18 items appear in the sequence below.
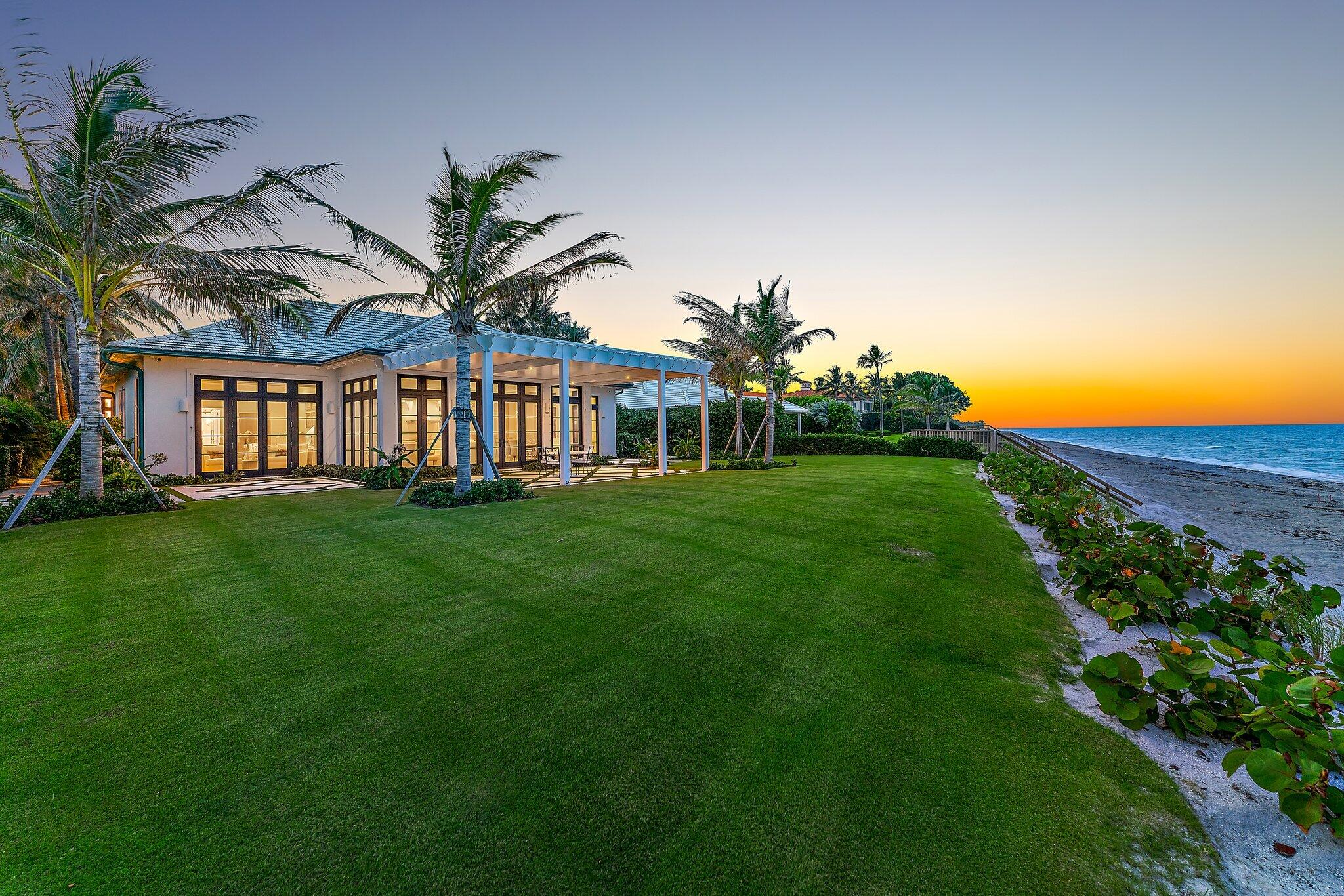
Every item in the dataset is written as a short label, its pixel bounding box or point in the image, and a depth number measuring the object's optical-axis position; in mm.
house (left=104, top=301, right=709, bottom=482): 13516
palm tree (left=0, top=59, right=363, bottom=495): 7637
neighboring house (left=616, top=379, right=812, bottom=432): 31000
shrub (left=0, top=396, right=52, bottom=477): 14156
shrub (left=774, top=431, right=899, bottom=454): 26250
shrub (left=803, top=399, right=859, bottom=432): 30391
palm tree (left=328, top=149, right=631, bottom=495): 9031
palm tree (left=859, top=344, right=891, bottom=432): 54594
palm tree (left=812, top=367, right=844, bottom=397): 58875
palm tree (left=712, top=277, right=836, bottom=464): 18734
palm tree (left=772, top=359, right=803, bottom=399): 32688
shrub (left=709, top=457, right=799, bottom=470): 18516
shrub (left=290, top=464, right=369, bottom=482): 14577
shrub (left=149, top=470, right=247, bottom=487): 13172
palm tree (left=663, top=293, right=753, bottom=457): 18906
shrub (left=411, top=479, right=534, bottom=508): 9594
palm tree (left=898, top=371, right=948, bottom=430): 36469
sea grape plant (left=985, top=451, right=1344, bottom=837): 1917
